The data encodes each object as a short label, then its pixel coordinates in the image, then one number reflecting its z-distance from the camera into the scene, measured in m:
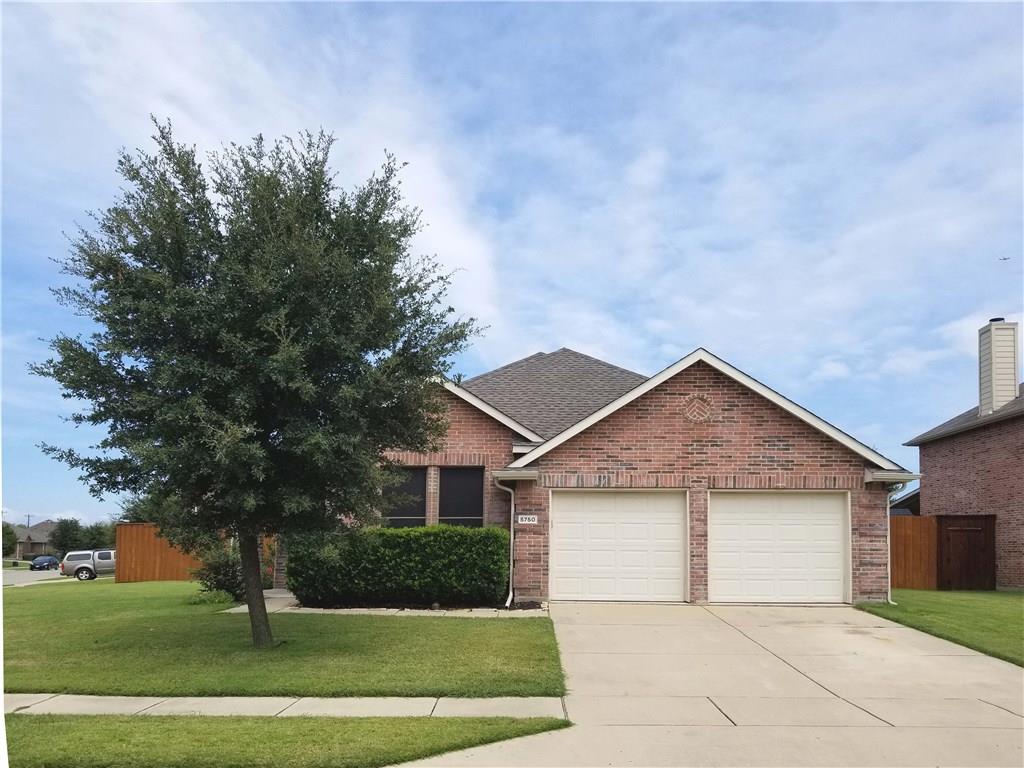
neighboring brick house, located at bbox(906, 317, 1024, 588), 21.55
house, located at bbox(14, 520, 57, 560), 99.50
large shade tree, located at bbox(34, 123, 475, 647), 10.09
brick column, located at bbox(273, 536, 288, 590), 18.64
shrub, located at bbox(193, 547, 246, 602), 17.31
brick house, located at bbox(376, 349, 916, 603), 15.80
